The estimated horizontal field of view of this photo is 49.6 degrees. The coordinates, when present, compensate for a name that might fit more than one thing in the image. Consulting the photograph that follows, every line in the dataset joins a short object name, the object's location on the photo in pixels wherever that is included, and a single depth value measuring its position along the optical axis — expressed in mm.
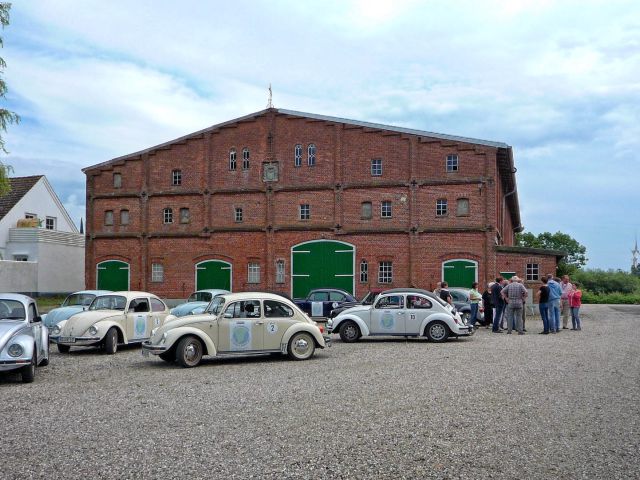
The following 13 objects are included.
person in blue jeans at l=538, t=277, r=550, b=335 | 21281
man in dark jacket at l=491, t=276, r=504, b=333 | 22297
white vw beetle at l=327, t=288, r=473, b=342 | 18672
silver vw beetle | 11211
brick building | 35000
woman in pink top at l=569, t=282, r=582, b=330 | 22719
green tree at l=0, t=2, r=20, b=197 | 20719
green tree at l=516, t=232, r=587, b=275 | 98744
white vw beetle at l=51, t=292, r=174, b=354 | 16125
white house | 41750
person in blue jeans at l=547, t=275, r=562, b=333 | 21469
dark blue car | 25922
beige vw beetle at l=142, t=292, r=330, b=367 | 13820
